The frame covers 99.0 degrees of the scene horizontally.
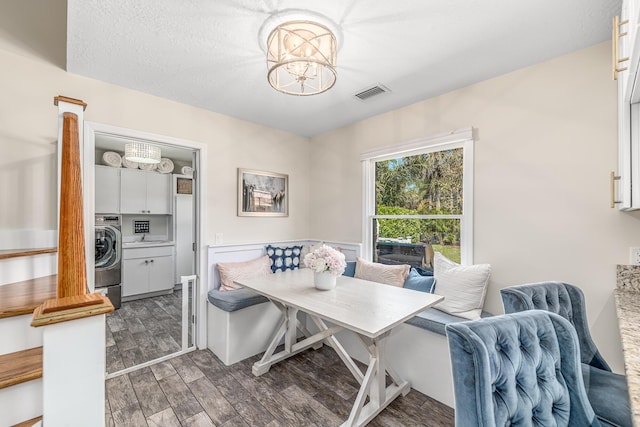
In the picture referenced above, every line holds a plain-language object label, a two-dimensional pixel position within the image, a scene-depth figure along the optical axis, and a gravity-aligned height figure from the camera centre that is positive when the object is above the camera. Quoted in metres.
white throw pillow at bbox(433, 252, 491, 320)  2.14 -0.61
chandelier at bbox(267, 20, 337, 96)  1.53 +0.99
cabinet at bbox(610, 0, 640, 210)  1.14 +0.54
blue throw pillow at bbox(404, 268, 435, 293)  2.40 -0.62
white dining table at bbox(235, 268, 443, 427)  1.60 -0.61
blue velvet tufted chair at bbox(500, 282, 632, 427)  1.15 -0.69
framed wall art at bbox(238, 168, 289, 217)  3.22 +0.25
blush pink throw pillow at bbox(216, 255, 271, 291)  2.86 -0.63
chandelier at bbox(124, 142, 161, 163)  3.44 +0.78
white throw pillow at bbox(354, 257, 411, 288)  2.60 -0.59
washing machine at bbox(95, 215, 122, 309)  3.92 -0.68
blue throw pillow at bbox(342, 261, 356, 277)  3.00 -0.63
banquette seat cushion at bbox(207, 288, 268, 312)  2.54 -0.82
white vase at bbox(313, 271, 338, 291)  2.15 -0.53
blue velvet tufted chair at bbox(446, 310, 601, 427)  0.80 -0.51
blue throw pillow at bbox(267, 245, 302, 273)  3.32 -0.55
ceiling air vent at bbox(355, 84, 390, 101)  2.42 +1.11
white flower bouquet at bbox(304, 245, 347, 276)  2.13 -0.38
